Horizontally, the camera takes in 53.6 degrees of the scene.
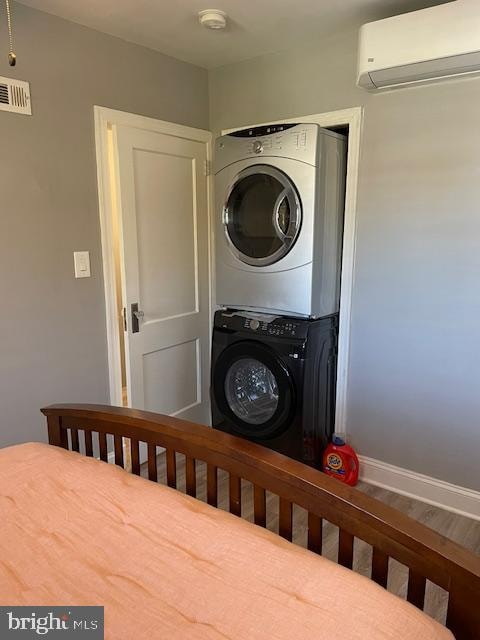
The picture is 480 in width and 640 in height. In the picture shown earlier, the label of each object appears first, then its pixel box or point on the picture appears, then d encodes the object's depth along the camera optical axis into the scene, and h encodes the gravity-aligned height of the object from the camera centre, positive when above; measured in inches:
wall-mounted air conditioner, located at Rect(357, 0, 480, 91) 74.8 +31.7
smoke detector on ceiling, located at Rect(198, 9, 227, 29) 84.0 +39.2
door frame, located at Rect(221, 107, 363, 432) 97.7 +1.2
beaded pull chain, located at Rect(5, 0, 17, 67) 78.9 +35.9
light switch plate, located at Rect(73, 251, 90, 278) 95.3 -4.7
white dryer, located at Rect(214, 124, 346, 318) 94.5 +4.7
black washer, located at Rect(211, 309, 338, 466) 99.7 -30.9
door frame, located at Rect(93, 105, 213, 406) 96.5 +7.9
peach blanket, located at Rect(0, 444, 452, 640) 34.8 -27.5
